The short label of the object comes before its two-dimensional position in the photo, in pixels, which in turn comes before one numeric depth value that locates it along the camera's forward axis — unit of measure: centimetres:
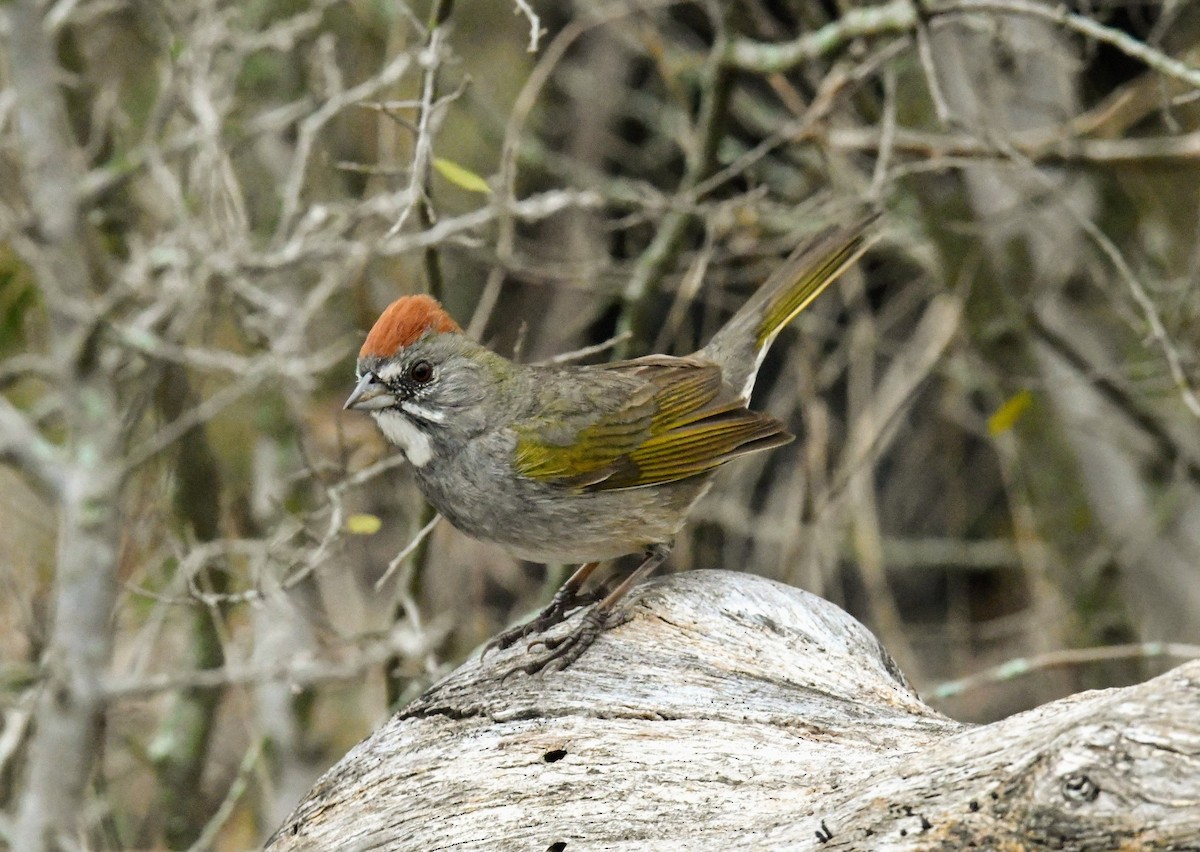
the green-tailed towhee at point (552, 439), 932
